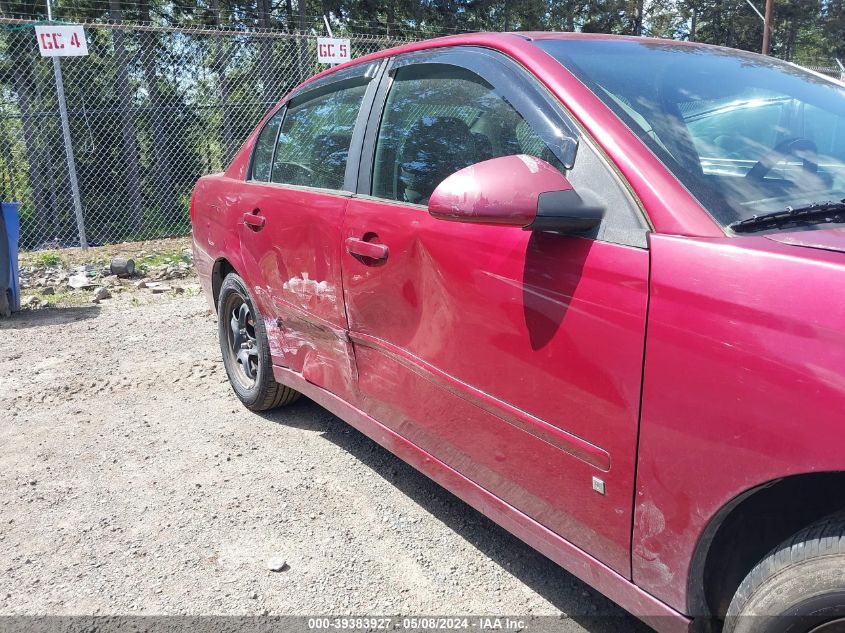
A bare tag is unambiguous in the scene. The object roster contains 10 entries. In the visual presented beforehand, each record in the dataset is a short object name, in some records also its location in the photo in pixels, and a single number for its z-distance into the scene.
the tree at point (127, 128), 12.38
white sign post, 7.54
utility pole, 17.50
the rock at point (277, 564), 2.50
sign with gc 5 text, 8.68
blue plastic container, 5.95
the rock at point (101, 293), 6.68
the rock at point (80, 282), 7.16
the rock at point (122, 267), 7.66
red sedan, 1.40
